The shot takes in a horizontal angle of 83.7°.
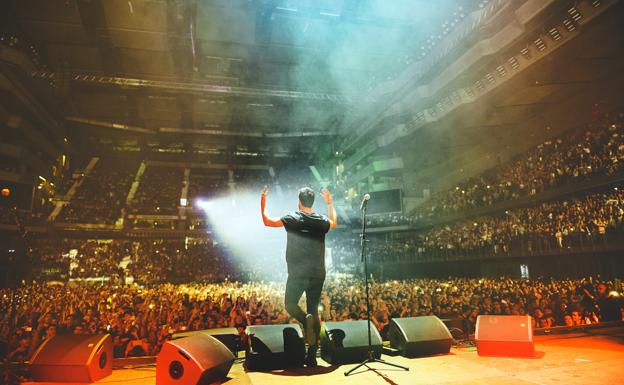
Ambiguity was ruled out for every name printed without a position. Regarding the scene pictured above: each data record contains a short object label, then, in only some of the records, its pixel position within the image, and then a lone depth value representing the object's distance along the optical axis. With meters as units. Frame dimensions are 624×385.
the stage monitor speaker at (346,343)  3.13
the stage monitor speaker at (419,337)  3.33
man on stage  2.79
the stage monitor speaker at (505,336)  3.27
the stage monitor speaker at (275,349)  2.91
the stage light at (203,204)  22.04
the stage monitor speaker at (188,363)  2.45
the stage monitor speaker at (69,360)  2.81
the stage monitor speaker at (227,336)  3.32
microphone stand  2.87
